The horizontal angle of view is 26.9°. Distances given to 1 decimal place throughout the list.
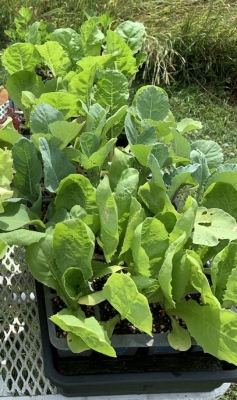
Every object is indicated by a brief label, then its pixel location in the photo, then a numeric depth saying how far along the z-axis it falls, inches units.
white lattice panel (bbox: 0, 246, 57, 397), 28.0
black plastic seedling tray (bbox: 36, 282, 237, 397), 25.9
